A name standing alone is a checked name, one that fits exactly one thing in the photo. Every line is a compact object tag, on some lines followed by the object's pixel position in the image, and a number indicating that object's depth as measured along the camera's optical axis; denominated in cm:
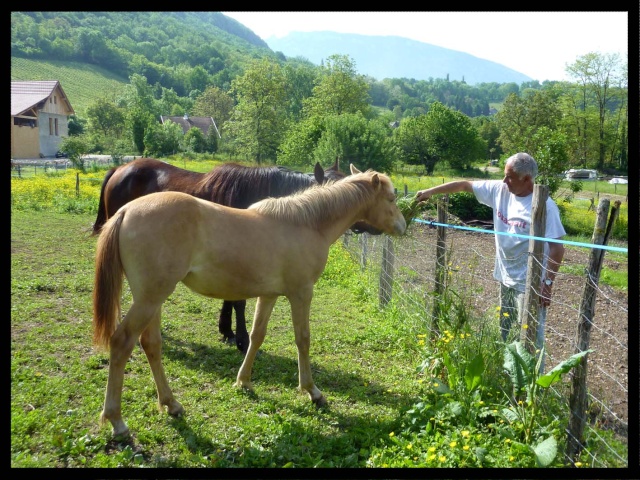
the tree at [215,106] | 7788
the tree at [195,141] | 4881
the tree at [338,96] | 5306
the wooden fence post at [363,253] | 934
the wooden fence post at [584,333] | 300
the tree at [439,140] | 5419
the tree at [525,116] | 4600
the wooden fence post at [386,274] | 704
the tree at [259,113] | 4478
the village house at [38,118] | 2694
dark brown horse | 543
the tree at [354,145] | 2838
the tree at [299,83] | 8548
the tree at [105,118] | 4797
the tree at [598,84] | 4297
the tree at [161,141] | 3888
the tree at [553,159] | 2520
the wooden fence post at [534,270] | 357
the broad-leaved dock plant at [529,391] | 292
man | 377
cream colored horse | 346
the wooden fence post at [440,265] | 502
